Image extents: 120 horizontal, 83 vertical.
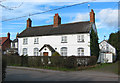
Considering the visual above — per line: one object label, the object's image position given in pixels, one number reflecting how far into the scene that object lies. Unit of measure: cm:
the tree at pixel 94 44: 2664
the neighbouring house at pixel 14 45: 4462
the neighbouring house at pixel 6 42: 5500
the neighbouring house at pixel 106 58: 3233
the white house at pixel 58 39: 2748
